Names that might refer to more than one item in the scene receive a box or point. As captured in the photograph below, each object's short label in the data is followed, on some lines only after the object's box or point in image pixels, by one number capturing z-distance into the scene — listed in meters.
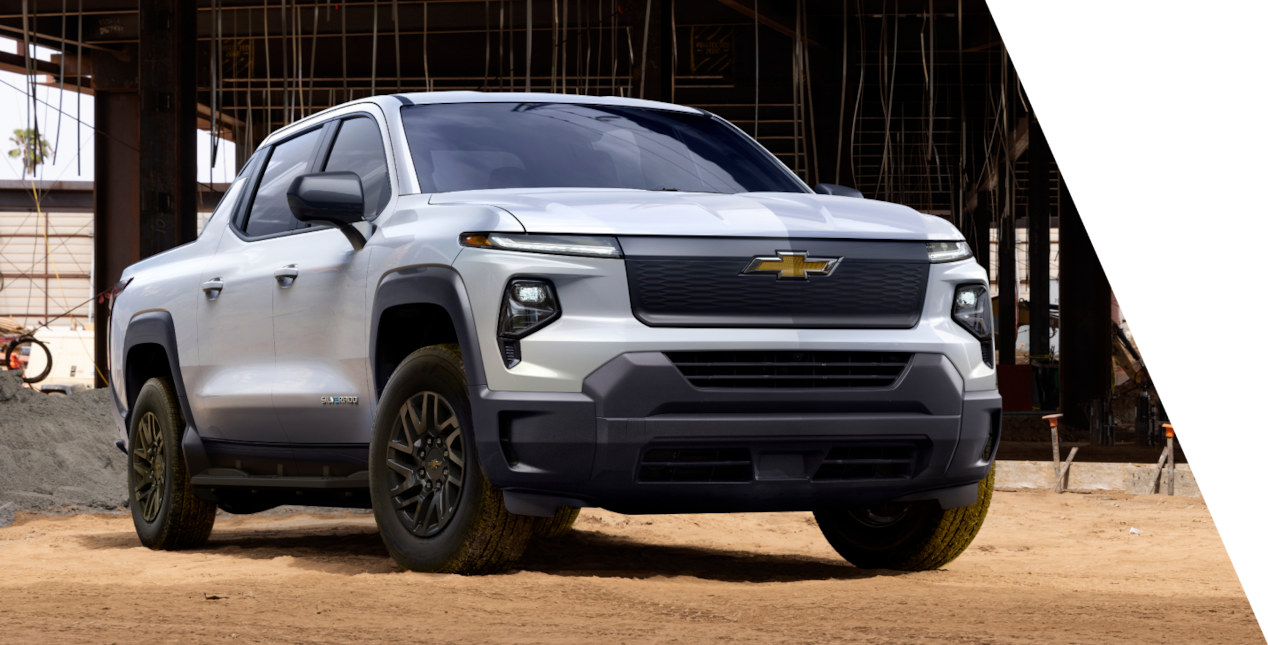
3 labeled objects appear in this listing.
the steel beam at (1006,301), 32.44
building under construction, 20.22
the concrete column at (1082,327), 22.33
